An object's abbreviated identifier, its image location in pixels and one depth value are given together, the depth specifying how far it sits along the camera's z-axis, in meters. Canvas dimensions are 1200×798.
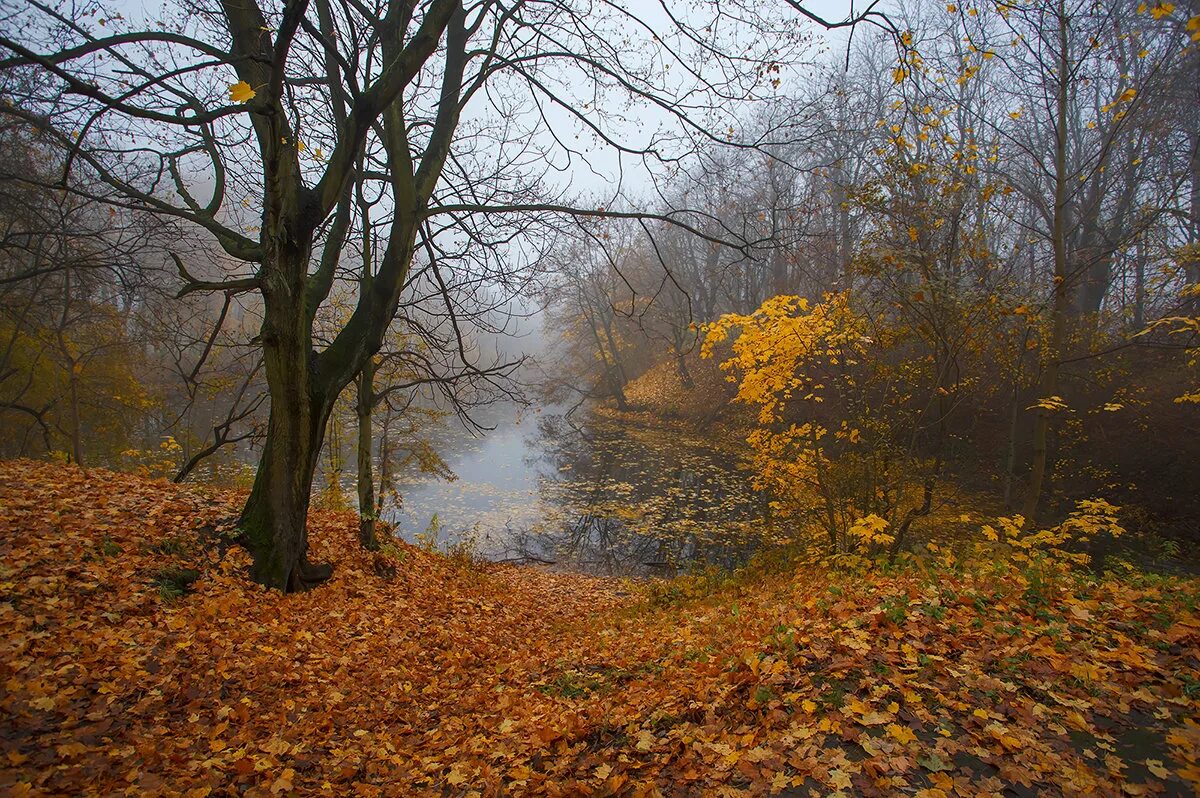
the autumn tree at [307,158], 4.37
